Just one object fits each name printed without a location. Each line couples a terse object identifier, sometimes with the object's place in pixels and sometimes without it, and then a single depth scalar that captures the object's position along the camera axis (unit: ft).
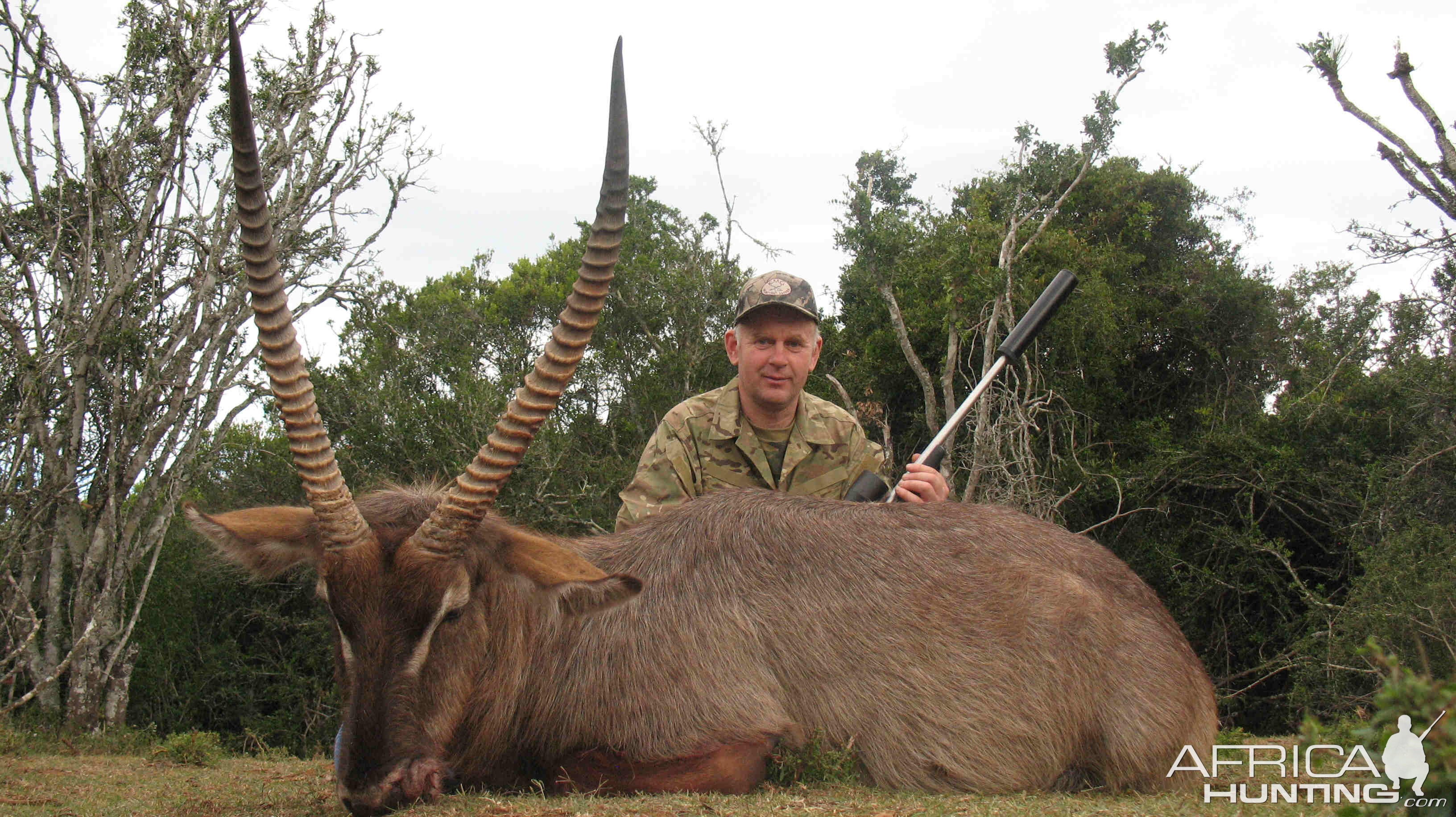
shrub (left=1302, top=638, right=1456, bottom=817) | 6.11
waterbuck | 13.23
